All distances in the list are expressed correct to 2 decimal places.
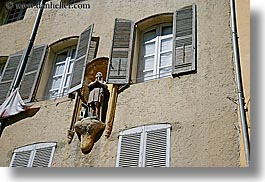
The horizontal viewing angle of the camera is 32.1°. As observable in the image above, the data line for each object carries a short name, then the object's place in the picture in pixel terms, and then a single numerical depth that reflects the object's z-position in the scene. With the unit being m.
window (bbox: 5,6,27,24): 8.28
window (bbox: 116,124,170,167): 4.91
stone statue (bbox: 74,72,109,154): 5.39
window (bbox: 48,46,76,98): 6.51
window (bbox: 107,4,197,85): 5.76
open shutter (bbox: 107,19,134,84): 5.86
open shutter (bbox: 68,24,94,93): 6.07
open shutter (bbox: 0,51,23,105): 6.68
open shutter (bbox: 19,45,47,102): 6.49
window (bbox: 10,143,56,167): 5.53
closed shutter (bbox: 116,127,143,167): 5.01
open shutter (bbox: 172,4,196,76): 5.60
